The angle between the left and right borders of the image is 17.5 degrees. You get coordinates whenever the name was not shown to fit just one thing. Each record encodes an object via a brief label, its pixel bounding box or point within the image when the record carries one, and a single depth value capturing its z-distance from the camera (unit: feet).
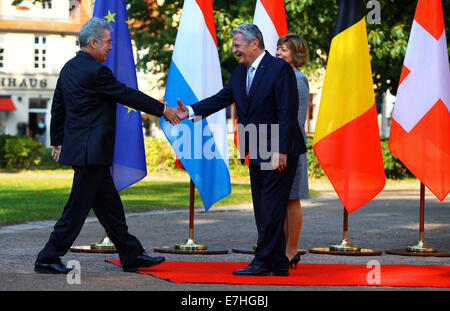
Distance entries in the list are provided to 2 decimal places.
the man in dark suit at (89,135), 40.36
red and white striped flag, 56.43
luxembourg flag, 52.79
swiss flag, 54.97
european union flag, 52.83
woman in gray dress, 45.82
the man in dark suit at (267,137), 41.14
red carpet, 39.22
